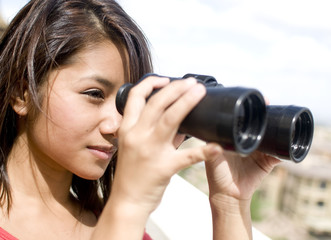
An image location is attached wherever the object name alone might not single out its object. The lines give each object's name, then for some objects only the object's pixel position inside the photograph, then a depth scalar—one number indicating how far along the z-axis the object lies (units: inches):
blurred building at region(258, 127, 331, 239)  832.4
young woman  31.5
